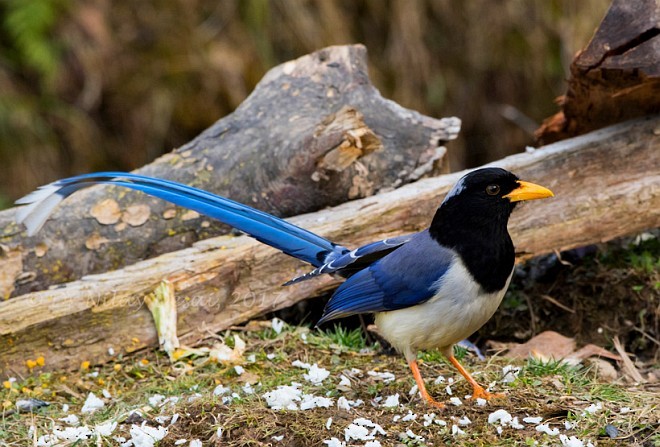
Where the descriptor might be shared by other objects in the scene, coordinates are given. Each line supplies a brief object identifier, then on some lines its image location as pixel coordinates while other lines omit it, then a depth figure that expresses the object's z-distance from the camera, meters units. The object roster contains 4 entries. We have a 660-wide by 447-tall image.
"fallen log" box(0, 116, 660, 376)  9.05
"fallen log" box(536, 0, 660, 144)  8.82
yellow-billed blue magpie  7.66
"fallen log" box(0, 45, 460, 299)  9.82
